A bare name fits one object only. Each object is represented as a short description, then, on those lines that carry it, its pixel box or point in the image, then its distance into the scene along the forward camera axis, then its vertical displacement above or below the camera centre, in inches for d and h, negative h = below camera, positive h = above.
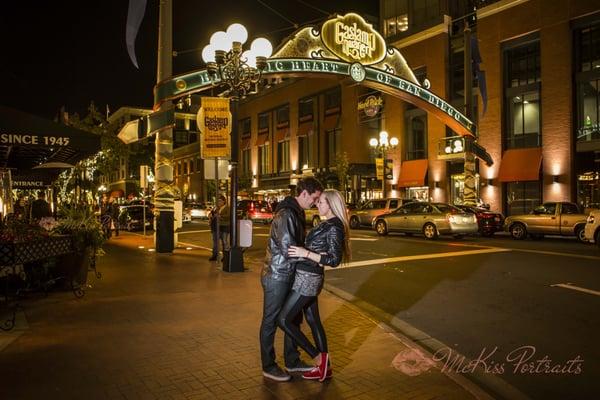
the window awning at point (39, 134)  302.4 +45.5
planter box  262.2 -26.6
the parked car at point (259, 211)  1312.7 -29.6
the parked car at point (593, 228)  596.7 -41.1
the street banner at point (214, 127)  469.7 +70.3
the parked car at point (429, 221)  762.2 -37.9
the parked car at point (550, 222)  759.7 -43.5
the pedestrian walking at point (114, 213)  874.9 -19.5
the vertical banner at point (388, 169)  1264.8 +74.0
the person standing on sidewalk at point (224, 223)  484.4 -22.1
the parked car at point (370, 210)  1012.5 -25.1
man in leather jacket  170.1 -21.5
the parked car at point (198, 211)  1641.2 -33.0
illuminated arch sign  535.5 +186.2
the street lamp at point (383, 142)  1220.5 +141.6
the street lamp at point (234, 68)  435.2 +127.7
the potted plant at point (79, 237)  331.7 -23.6
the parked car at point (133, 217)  1013.8 -30.0
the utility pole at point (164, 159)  567.2 +51.2
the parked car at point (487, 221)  858.8 -43.7
